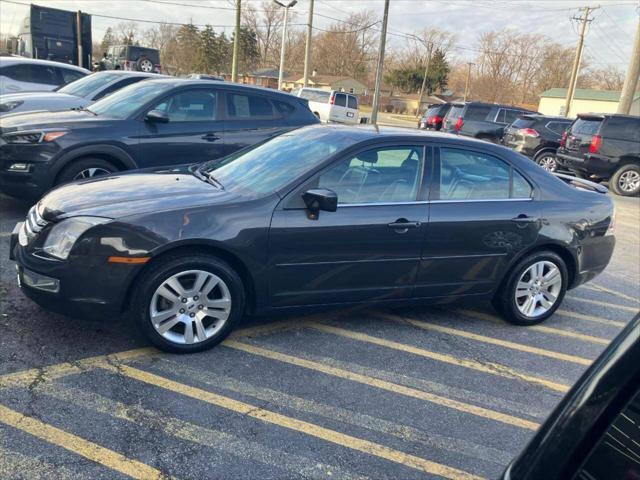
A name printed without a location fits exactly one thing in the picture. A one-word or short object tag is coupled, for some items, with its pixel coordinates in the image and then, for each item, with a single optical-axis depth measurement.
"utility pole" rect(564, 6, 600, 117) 38.91
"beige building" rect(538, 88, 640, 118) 55.79
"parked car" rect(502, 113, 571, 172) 15.58
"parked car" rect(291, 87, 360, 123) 26.12
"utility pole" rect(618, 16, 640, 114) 18.45
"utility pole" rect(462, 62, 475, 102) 75.41
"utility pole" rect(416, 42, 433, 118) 69.31
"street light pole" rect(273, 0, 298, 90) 29.09
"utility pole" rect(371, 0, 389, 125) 27.59
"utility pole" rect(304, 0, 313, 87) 31.88
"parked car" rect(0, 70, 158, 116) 7.89
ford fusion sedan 3.42
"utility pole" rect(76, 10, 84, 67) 20.61
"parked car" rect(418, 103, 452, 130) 21.05
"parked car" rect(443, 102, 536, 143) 17.55
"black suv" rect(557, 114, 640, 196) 13.31
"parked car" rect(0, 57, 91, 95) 10.70
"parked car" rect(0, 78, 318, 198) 5.88
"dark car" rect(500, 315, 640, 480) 1.08
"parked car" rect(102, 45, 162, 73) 27.19
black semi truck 20.45
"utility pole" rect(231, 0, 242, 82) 32.50
